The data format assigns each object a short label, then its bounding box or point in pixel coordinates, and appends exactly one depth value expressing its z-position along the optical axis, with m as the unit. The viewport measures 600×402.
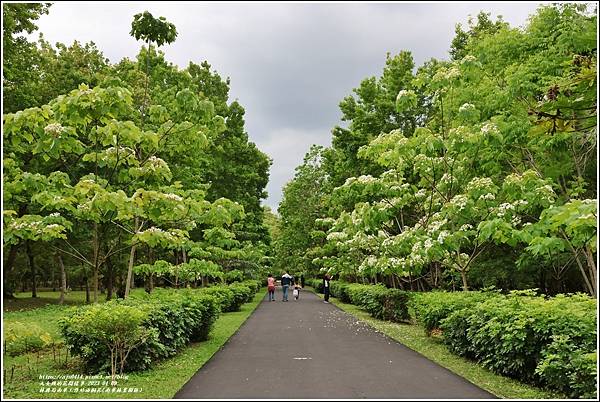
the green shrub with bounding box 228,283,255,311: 23.76
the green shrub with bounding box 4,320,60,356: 6.42
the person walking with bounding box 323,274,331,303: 33.22
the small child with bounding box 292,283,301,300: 36.02
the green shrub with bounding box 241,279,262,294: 32.15
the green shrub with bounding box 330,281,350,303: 31.02
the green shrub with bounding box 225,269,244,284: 26.15
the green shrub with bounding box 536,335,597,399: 6.22
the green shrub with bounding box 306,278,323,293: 46.91
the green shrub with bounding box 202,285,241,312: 18.45
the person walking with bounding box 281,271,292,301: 33.53
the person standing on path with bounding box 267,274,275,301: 33.97
